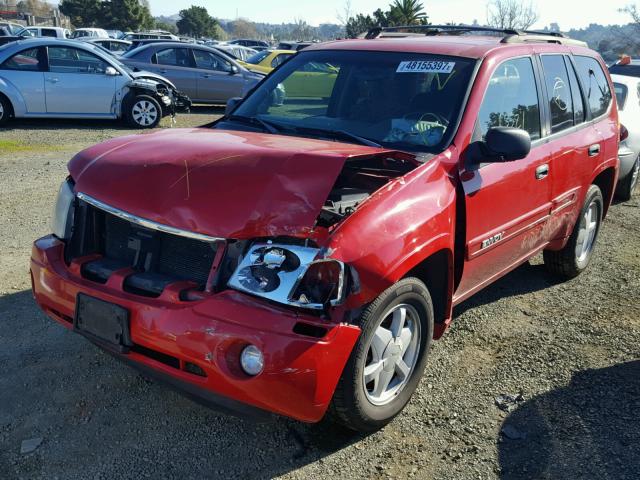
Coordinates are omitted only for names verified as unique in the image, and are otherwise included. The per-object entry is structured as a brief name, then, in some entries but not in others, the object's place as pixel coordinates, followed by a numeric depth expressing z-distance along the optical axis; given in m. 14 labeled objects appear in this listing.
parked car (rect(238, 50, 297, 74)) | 18.25
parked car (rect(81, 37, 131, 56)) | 21.75
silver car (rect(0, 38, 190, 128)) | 10.84
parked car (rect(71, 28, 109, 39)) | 39.03
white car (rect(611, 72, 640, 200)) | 8.09
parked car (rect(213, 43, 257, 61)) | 25.91
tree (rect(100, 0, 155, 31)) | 56.16
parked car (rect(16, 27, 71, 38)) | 32.23
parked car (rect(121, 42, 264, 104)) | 14.56
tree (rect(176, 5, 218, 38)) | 70.06
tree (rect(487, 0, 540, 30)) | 40.97
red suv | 2.63
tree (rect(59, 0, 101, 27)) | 56.16
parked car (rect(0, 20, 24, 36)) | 32.06
